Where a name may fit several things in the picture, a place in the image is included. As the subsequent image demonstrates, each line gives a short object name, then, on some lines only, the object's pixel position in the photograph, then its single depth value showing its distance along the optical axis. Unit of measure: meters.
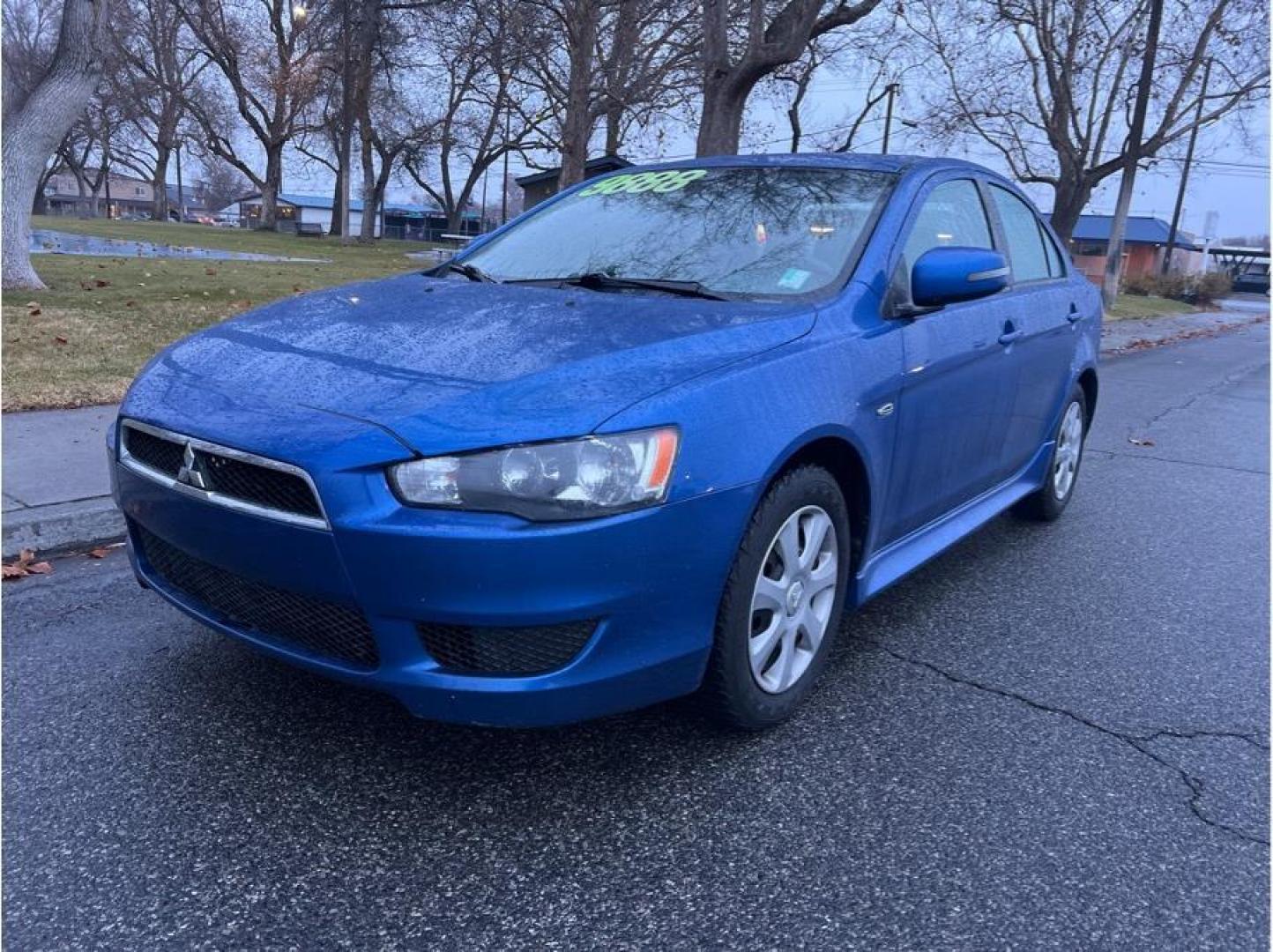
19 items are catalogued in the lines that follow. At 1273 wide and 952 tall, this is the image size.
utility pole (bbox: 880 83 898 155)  35.79
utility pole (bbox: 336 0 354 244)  26.88
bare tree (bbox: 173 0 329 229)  36.50
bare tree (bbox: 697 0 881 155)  13.03
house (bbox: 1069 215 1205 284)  72.25
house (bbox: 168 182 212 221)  108.44
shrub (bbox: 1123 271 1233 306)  41.38
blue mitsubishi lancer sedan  2.15
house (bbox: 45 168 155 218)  81.26
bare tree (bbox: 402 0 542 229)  21.70
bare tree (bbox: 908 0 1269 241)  24.02
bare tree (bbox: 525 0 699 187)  20.61
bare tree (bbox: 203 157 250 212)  91.86
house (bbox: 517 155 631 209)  33.72
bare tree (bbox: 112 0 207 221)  40.44
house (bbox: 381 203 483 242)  78.75
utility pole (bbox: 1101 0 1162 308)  21.81
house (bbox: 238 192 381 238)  84.88
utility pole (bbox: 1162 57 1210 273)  32.57
